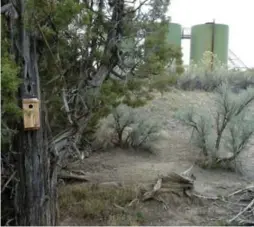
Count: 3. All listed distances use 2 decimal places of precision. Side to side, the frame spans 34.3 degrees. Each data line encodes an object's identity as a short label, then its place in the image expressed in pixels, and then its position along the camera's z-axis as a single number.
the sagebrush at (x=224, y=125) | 6.21
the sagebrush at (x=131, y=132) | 7.11
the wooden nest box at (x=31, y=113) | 3.17
